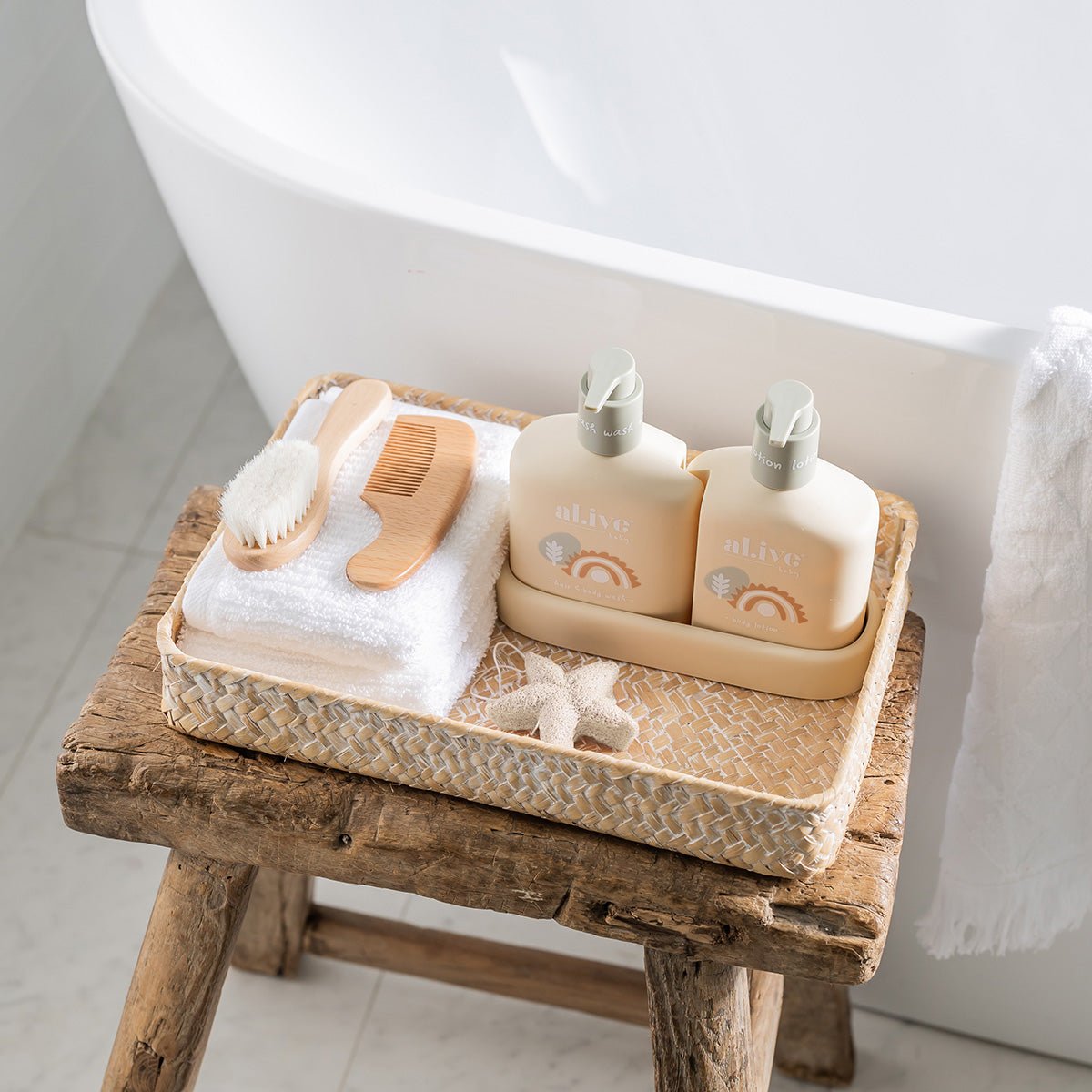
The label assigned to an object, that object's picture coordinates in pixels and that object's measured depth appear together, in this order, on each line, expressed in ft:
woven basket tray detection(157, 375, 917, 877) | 4.48
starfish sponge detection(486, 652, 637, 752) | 4.61
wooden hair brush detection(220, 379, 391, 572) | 4.65
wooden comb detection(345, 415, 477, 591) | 4.67
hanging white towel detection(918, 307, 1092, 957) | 4.73
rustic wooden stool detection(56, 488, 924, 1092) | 4.58
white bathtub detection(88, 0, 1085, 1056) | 4.90
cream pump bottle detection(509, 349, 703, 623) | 4.56
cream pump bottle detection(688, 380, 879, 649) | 4.49
